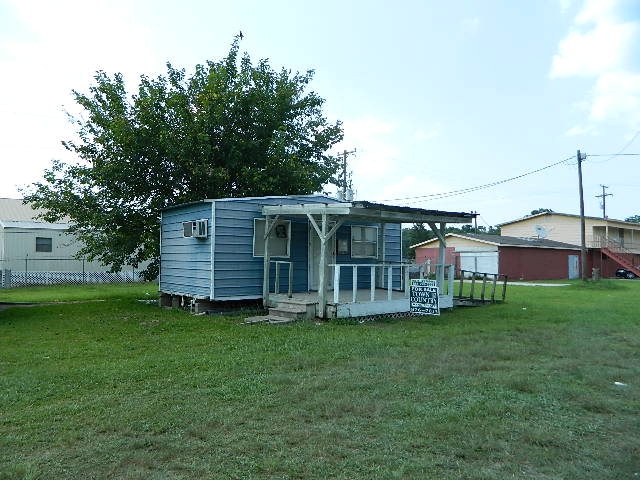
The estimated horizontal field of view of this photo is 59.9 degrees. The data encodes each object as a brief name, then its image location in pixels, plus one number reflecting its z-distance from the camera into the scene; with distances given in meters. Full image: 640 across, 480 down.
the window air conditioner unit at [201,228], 12.63
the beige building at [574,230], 40.75
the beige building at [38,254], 25.53
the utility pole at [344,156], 30.89
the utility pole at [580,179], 28.36
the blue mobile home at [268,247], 11.71
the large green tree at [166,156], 15.96
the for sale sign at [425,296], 11.73
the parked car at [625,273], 40.34
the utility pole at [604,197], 54.62
